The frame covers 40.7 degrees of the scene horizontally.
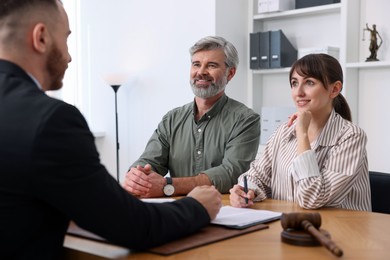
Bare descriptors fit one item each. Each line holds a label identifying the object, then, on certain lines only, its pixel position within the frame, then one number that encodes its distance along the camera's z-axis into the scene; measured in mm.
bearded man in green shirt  2621
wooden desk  1270
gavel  1380
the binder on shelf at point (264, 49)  4352
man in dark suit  1126
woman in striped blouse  1917
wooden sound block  1341
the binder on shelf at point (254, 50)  4422
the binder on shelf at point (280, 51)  4273
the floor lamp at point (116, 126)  4934
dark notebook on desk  1301
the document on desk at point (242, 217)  1549
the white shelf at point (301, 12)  4105
